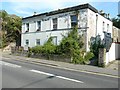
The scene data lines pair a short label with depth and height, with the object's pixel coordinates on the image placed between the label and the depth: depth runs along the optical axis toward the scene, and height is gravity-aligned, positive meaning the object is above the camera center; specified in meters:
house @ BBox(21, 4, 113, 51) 9.68 +2.79
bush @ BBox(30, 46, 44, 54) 9.98 -0.36
